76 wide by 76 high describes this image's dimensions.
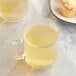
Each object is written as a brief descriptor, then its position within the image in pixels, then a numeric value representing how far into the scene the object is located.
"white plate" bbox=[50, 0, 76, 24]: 0.79
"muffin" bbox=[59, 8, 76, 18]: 0.80
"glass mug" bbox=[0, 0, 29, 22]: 0.74
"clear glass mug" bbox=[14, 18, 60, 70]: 0.64
